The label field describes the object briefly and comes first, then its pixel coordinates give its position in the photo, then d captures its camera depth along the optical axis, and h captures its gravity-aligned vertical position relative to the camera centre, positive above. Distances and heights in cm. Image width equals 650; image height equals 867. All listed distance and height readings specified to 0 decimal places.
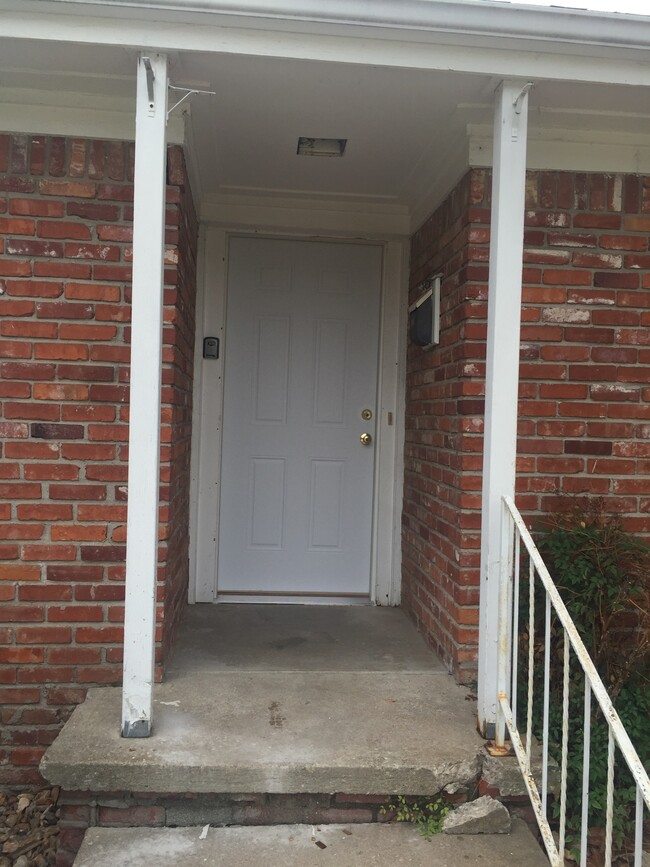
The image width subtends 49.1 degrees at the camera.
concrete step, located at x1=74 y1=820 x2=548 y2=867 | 213 -132
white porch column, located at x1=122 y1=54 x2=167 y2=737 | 234 +10
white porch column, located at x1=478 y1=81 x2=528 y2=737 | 246 +31
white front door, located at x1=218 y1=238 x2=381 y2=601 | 417 +2
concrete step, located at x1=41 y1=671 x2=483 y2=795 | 226 -110
